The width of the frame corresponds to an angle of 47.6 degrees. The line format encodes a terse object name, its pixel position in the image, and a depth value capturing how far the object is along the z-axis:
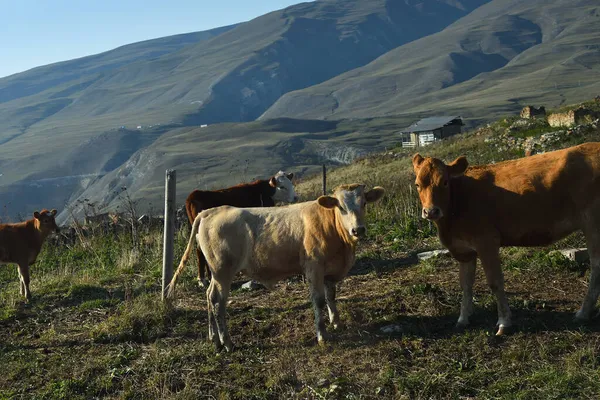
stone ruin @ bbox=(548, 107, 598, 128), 32.78
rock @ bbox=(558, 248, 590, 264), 10.37
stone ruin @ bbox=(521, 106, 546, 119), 47.23
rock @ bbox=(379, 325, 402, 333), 8.91
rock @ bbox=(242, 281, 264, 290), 11.92
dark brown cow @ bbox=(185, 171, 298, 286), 14.50
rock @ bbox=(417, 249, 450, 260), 11.99
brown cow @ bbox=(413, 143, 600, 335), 8.38
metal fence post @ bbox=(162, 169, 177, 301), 11.72
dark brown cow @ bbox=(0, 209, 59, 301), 13.79
